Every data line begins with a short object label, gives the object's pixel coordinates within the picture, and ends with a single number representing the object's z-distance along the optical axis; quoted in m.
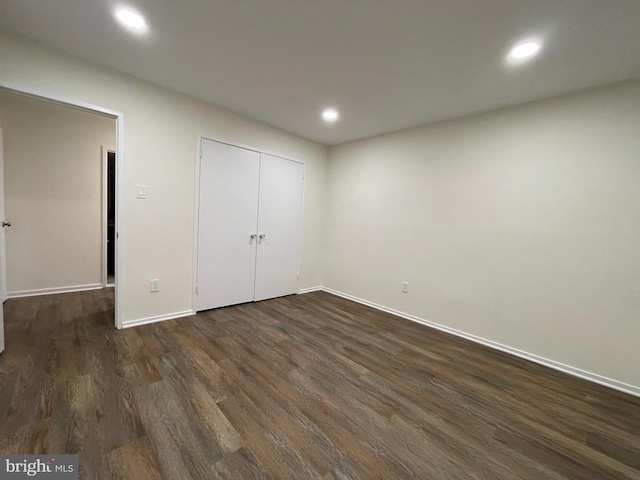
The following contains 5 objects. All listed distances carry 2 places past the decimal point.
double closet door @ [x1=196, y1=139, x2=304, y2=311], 2.97
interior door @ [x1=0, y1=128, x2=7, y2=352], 1.92
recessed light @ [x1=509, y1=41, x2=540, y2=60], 1.65
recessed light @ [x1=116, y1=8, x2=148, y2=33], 1.59
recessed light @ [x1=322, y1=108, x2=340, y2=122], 2.83
